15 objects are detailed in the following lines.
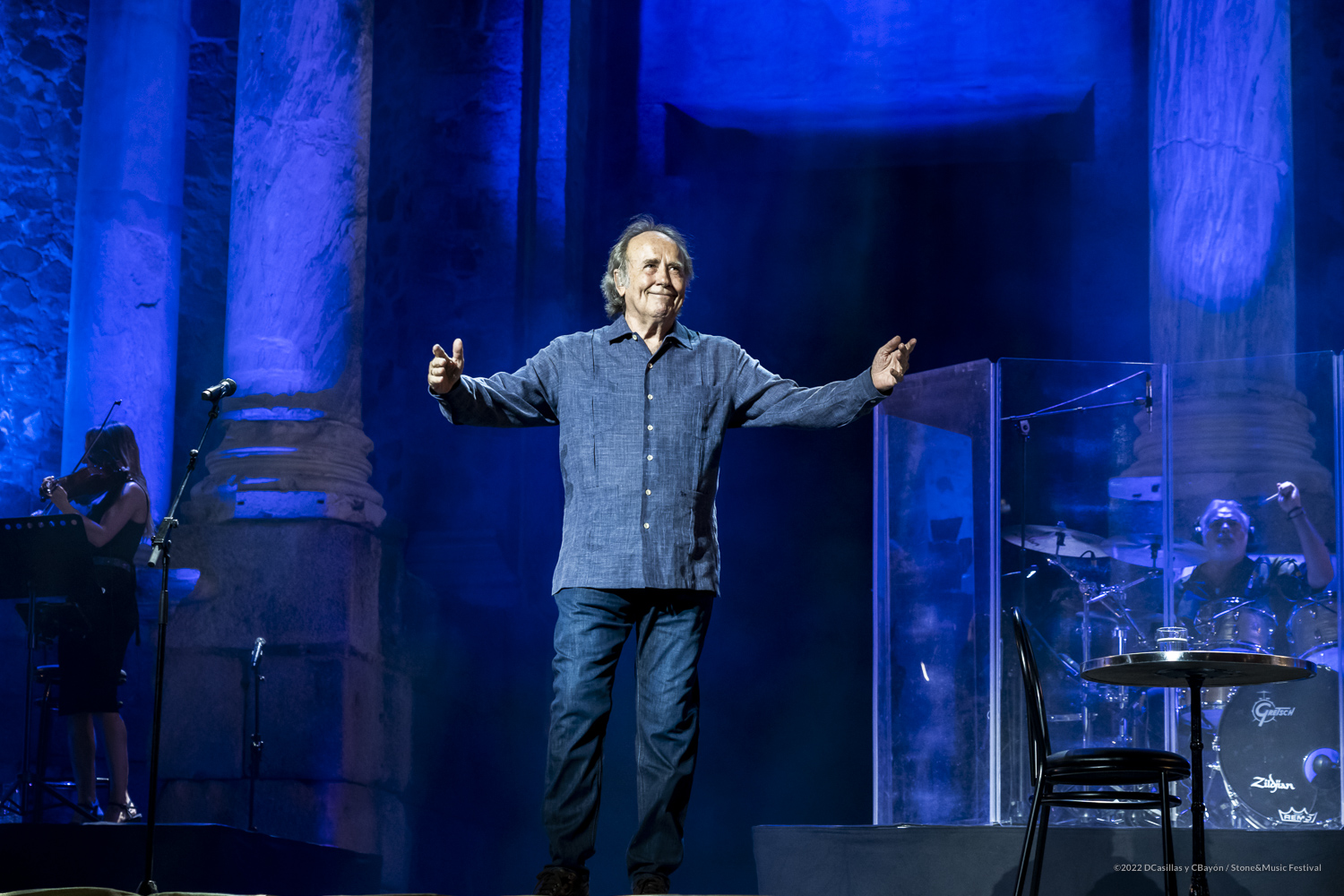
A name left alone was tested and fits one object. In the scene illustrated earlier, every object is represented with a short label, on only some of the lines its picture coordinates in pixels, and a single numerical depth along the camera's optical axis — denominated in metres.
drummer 11.19
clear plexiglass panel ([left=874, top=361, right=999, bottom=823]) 11.49
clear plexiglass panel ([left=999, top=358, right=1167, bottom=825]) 11.45
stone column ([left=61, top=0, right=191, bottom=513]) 15.15
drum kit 10.99
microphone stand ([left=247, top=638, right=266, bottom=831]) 11.58
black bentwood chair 7.47
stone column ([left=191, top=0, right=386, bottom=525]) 12.55
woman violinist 11.14
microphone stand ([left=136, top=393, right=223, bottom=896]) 7.40
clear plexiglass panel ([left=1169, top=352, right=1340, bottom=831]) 11.03
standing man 6.21
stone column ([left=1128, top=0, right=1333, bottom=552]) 12.74
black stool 11.01
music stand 10.70
